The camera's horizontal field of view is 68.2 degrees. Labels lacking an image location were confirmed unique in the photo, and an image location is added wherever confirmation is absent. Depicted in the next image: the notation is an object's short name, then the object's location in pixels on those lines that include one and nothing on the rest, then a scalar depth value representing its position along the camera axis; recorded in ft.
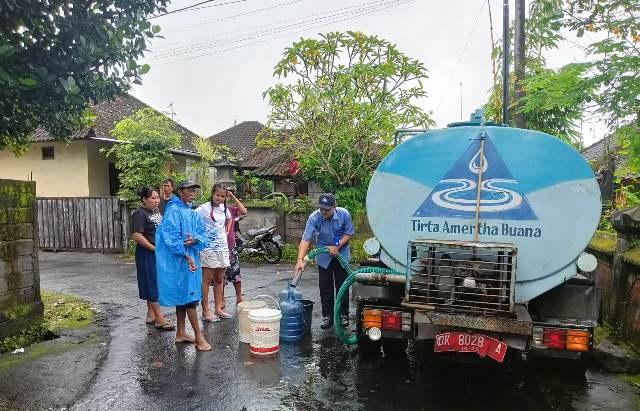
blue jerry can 17.30
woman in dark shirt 18.98
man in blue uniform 19.11
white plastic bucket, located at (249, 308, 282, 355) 15.61
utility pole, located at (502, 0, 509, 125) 32.91
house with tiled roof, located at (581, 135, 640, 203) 27.21
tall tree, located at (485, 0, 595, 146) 20.74
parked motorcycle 38.48
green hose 14.30
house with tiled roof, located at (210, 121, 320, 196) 46.85
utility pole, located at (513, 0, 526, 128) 32.42
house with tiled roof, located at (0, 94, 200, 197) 51.01
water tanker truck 11.89
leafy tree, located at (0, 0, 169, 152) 12.78
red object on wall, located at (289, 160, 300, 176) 45.96
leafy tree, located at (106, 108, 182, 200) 42.93
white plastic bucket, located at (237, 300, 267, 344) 16.81
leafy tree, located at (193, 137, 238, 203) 48.04
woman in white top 20.07
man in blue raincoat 16.07
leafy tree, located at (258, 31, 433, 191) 36.91
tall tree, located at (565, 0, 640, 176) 18.94
